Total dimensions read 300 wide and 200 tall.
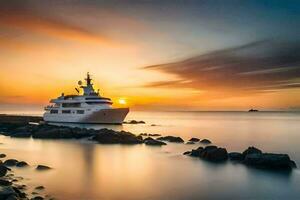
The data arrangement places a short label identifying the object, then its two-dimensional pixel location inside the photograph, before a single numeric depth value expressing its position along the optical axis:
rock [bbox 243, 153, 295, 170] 25.55
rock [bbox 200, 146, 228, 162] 29.16
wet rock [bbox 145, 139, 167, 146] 41.50
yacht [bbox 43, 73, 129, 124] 76.75
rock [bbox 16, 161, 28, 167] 24.80
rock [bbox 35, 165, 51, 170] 24.52
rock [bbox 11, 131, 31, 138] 51.35
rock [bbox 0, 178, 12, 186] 16.21
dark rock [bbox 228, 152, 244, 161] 29.23
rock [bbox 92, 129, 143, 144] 43.25
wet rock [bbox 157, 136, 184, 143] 45.09
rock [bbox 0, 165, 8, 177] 19.89
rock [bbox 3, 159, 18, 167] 24.62
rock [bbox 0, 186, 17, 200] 13.32
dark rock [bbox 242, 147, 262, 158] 28.94
